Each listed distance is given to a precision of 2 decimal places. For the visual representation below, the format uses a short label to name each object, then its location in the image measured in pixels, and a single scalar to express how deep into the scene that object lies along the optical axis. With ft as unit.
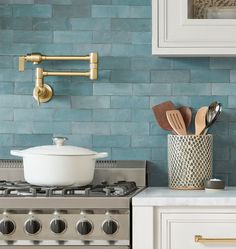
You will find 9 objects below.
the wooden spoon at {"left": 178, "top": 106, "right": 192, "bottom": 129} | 12.55
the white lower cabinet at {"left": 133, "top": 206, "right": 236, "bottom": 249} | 10.50
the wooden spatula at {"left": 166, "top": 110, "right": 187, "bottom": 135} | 12.20
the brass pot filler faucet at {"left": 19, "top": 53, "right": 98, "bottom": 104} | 12.63
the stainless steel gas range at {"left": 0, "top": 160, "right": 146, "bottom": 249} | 10.28
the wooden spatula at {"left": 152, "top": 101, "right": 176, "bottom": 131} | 12.49
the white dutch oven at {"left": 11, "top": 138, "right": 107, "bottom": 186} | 11.12
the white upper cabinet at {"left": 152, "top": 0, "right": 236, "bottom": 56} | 11.79
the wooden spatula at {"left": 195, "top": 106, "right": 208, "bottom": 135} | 12.22
